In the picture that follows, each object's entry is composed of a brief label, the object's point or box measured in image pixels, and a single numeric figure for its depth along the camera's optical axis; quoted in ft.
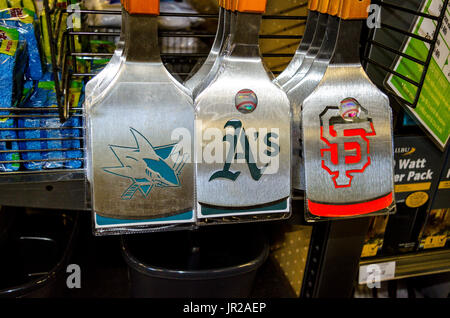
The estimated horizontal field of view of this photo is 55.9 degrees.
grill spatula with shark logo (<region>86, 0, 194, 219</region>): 2.09
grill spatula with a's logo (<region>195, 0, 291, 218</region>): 2.21
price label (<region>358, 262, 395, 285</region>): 3.98
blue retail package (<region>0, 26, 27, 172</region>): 2.53
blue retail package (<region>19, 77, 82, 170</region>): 2.60
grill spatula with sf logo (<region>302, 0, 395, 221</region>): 2.35
